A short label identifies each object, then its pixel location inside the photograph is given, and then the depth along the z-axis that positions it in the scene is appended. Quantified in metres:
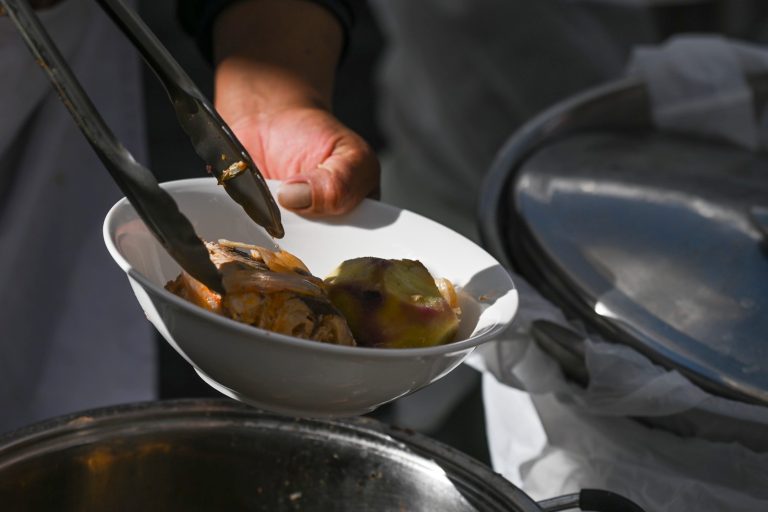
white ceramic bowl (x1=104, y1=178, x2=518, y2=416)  0.83
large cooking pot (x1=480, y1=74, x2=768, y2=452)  0.93
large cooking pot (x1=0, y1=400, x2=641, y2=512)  0.88
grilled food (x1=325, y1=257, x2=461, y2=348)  0.87
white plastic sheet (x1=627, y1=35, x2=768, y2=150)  1.15
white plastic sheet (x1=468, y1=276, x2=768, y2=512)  0.92
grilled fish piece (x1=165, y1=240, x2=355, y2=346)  0.84
